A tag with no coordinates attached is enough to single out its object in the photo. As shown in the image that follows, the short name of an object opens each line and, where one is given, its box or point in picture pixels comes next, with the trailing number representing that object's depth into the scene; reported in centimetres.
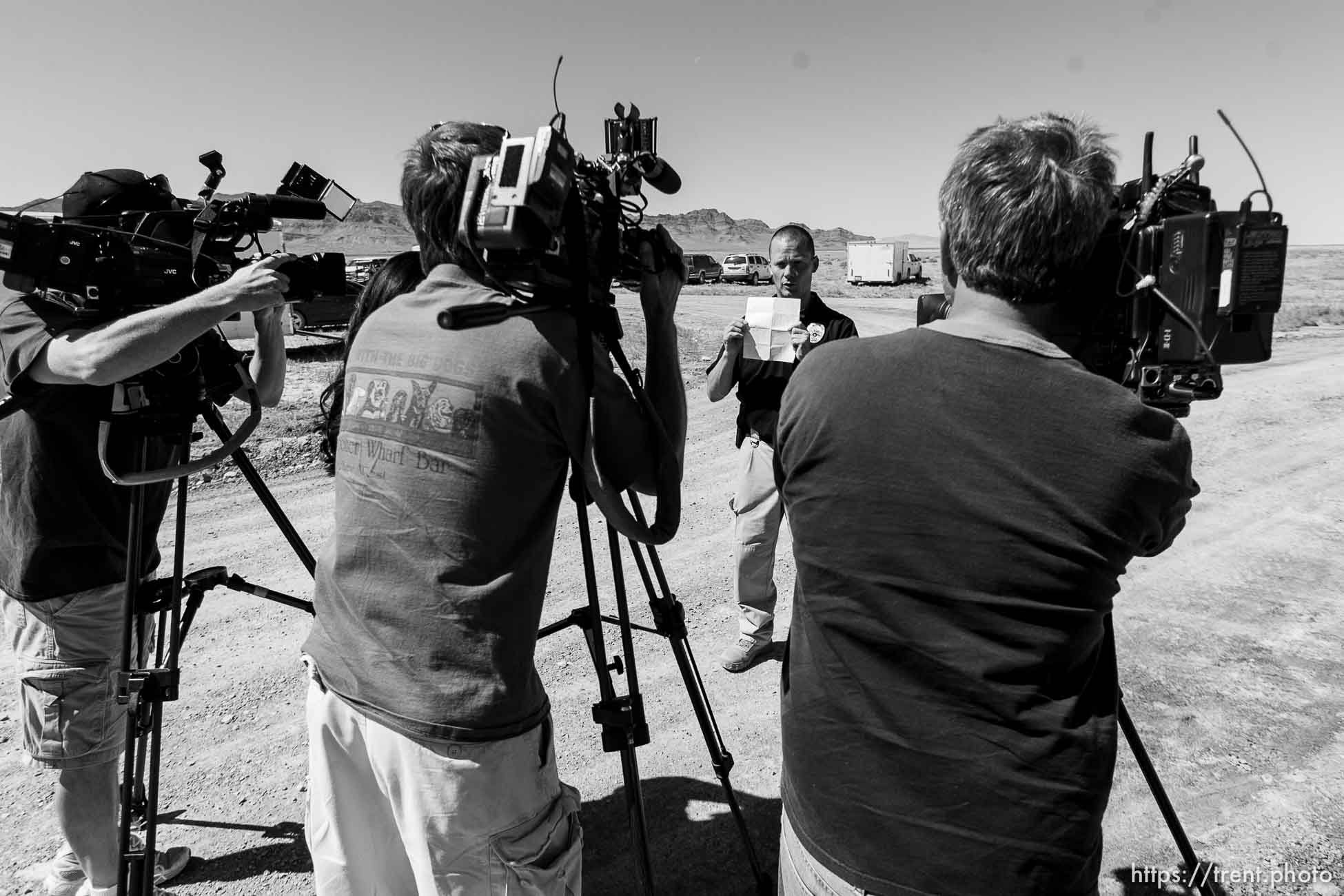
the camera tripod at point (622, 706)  216
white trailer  4562
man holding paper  426
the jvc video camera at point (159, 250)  211
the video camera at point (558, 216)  146
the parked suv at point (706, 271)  4184
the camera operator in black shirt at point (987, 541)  132
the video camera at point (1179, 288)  179
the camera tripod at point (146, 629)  236
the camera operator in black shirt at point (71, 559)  243
